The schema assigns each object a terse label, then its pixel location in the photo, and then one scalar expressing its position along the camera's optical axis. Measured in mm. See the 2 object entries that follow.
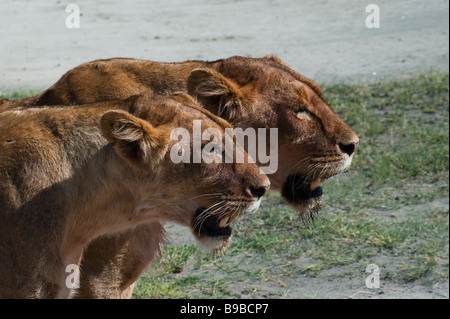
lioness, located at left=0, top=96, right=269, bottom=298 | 7387
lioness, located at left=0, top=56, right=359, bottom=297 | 9008
